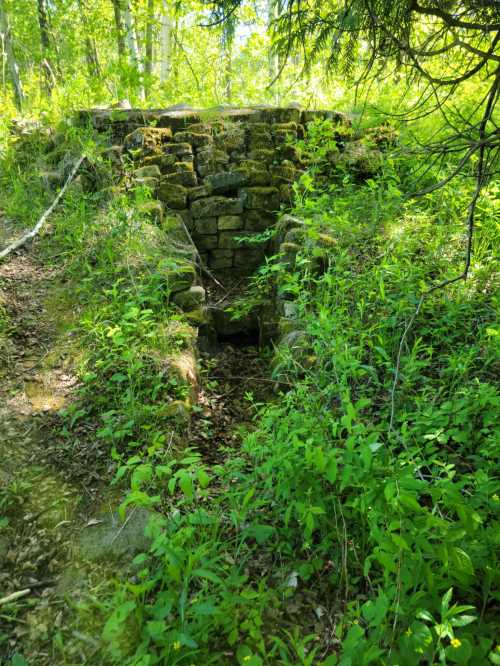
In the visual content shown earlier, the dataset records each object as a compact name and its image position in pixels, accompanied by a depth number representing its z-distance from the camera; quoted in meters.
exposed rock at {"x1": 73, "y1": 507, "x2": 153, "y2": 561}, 2.20
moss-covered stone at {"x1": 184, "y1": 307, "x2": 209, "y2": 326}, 3.95
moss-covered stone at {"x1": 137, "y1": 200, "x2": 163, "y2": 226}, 4.57
